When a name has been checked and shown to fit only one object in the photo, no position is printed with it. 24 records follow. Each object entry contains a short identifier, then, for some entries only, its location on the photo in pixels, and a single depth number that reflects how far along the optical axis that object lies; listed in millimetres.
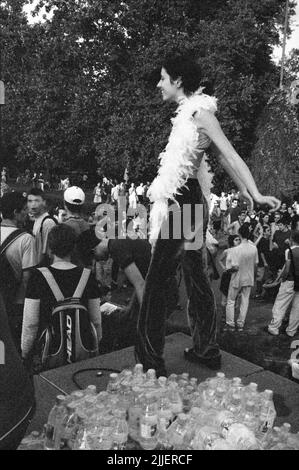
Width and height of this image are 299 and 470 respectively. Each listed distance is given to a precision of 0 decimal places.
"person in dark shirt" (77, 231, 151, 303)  3631
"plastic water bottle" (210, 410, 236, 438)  2518
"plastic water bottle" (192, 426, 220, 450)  2436
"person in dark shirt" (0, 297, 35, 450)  1886
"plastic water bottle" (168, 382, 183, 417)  2734
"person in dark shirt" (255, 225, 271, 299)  9125
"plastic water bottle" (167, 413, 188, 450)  2527
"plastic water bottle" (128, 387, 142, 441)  2618
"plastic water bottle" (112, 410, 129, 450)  2502
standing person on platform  3223
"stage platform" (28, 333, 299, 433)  3216
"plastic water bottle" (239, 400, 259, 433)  2594
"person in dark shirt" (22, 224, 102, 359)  3324
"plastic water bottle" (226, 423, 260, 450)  2383
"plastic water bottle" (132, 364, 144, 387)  3084
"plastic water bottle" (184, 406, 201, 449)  2515
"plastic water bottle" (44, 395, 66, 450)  2531
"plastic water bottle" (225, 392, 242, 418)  2785
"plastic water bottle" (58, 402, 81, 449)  2506
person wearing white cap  5133
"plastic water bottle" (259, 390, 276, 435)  2698
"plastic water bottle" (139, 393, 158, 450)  2518
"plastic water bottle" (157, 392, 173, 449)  2559
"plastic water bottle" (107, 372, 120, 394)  3052
